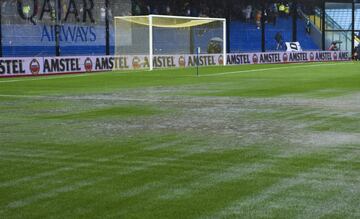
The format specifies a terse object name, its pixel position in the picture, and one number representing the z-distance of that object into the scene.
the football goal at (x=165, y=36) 36.81
